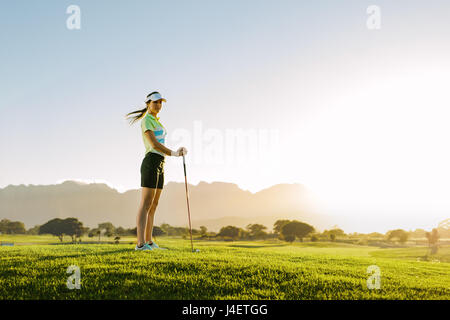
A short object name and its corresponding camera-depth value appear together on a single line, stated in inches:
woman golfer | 290.2
